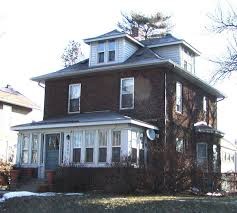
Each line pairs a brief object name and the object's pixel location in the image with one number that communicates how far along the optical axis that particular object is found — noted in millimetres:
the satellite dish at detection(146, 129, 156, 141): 25173
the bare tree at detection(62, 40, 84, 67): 52312
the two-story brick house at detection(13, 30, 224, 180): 24750
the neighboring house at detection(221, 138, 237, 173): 33812
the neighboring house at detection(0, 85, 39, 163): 37844
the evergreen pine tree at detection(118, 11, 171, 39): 50031
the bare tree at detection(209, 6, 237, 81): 23688
